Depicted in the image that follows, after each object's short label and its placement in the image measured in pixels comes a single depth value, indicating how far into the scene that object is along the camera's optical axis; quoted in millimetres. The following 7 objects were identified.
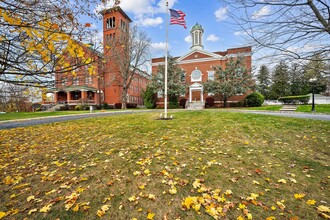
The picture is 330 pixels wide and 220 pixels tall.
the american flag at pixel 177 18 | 9133
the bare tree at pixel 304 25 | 3680
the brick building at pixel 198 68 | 28394
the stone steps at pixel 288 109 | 19047
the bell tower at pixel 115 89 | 30411
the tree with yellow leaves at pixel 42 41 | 2549
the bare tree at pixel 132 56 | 28844
